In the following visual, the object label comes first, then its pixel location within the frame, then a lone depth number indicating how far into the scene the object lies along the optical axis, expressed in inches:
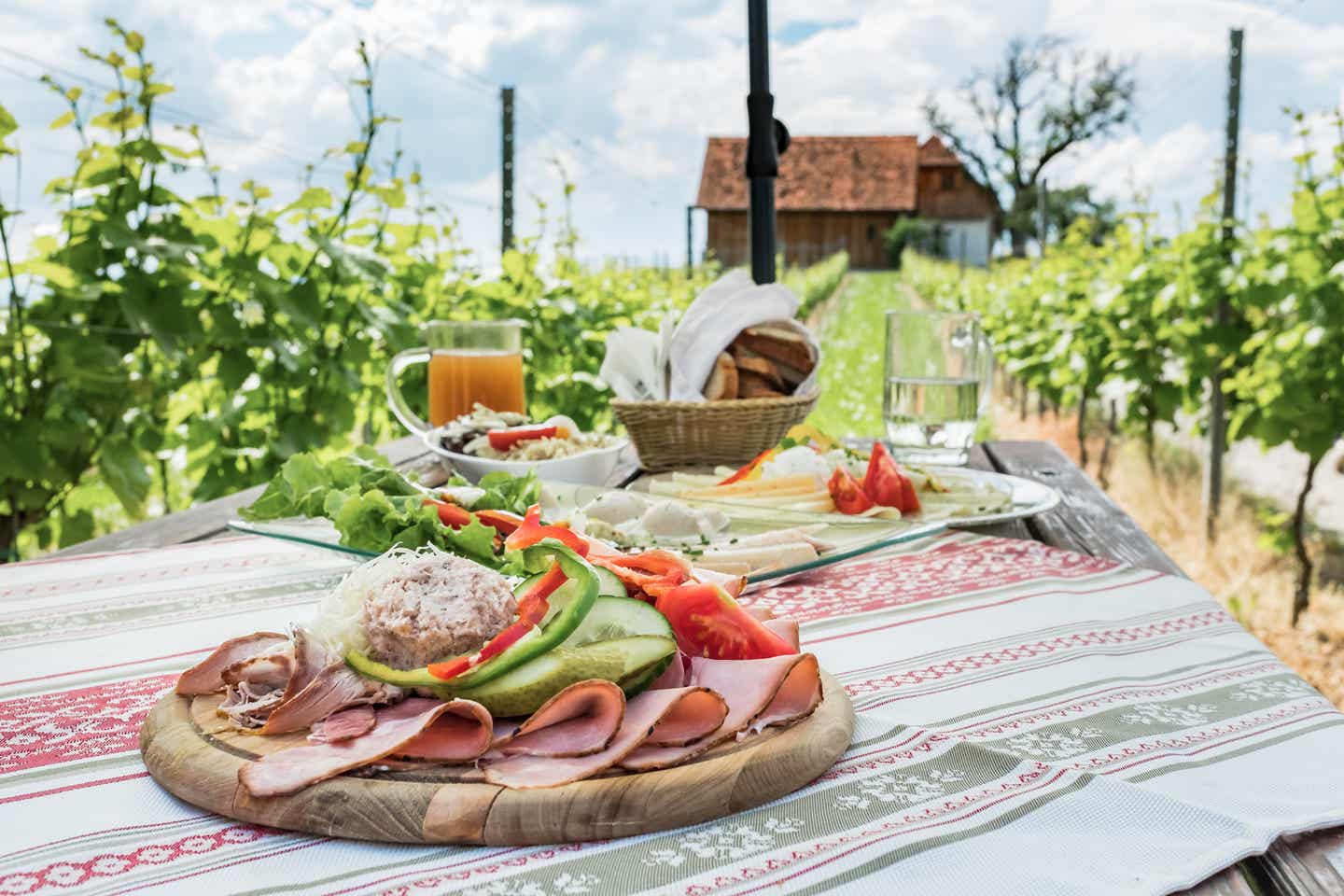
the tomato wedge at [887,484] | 70.9
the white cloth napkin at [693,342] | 95.0
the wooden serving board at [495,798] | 29.2
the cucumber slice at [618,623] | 35.3
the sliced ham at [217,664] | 37.0
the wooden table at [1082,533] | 28.7
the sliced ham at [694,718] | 32.4
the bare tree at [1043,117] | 1462.8
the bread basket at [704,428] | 89.9
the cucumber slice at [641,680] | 33.9
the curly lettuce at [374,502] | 56.8
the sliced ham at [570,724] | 31.6
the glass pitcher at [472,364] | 100.5
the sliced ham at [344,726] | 32.4
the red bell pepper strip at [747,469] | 77.2
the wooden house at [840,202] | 1669.5
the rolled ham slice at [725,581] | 42.5
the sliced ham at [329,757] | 30.2
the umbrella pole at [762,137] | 105.6
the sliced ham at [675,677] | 35.8
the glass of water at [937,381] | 88.9
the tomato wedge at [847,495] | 69.9
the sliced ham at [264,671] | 36.8
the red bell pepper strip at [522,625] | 33.9
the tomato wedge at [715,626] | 38.2
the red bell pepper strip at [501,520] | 59.7
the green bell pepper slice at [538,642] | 33.1
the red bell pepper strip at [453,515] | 59.2
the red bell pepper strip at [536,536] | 43.0
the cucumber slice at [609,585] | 36.7
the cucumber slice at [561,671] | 33.1
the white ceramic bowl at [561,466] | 78.4
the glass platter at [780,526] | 58.9
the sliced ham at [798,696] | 34.5
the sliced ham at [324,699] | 34.2
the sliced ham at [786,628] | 39.1
